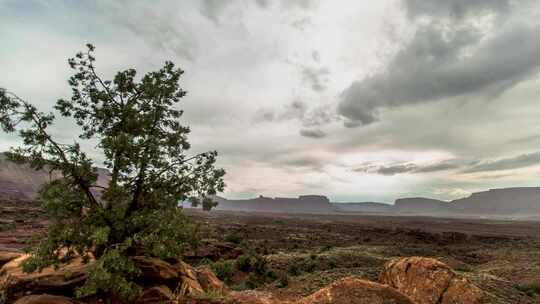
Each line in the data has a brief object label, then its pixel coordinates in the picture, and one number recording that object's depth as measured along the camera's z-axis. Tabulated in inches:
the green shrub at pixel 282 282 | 837.8
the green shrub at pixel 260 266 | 1011.7
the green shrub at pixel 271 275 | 956.2
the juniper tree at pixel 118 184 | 455.8
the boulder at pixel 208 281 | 581.3
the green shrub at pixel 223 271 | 937.6
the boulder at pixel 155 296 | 440.9
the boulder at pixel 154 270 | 514.6
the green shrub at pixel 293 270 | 1047.0
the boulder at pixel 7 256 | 586.5
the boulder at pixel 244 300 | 380.8
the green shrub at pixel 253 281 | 871.2
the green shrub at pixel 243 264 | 1063.0
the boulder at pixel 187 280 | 503.5
